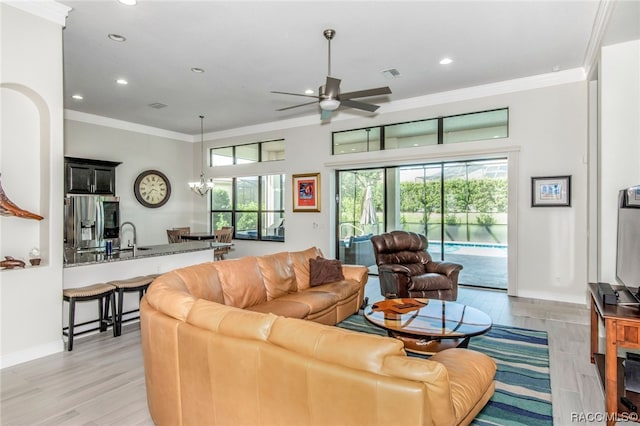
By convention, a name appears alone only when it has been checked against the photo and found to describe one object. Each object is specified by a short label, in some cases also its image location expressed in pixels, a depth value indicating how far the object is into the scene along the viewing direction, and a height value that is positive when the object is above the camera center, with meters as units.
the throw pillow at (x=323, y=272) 4.39 -0.75
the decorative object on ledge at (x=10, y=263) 3.22 -0.48
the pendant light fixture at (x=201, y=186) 7.52 +0.55
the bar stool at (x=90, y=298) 3.56 -0.92
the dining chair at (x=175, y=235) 7.48 -0.51
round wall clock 8.11 +0.55
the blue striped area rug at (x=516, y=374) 2.38 -1.35
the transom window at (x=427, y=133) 5.68 +1.41
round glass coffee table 2.83 -0.95
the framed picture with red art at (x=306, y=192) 7.45 +0.42
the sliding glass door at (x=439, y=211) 6.09 +0.02
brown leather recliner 4.60 -0.79
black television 2.71 -0.24
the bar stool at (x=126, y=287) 3.93 -0.86
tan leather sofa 1.29 -0.69
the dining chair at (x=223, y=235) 7.68 -0.51
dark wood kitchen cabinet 6.52 +0.68
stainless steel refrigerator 6.23 -0.18
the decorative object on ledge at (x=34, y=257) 3.40 -0.45
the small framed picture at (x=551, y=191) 5.10 +0.31
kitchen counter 3.87 -0.53
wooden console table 2.26 -0.87
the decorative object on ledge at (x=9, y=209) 3.19 +0.02
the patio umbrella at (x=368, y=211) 7.22 +0.02
